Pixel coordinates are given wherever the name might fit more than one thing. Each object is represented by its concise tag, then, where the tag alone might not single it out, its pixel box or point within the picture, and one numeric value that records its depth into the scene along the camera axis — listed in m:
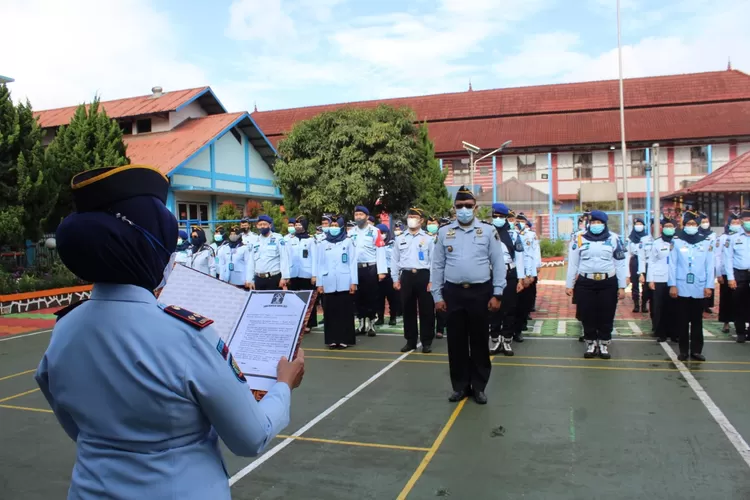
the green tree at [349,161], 23.55
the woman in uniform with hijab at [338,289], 9.20
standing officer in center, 5.97
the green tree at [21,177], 14.85
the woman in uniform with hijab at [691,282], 7.54
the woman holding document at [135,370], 1.58
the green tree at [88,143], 18.11
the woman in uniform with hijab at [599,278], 7.71
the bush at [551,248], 26.52
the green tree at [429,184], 26.25
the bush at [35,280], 14.37
